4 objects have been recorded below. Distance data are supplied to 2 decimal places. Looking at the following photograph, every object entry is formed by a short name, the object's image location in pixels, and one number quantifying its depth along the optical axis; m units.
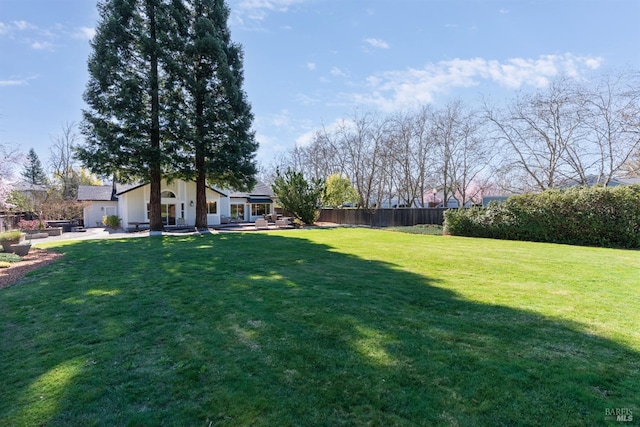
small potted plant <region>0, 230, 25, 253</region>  11.52
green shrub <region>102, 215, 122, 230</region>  26.53
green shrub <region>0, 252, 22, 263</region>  9.94
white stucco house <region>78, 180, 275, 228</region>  26.81
